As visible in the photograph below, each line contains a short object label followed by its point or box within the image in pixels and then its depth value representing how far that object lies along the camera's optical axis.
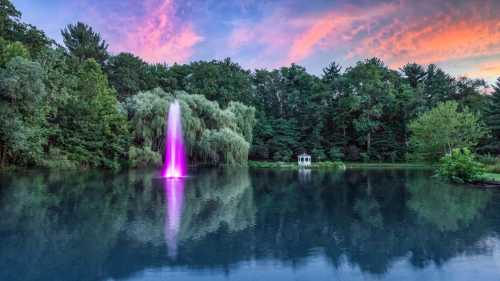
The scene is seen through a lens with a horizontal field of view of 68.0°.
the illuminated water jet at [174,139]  27.03
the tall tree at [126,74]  37.78
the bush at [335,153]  40.41
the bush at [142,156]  25.51
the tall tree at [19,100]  17.09
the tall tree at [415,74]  46.75
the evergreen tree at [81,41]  35.88
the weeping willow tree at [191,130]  26.53
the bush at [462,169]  16.52
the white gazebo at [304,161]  34.75
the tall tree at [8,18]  21.94
